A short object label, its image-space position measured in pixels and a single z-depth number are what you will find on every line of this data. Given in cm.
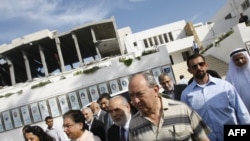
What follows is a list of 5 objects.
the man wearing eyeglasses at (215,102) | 210
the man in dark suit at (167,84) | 344
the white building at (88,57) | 1228
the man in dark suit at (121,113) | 223
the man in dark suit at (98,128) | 303
